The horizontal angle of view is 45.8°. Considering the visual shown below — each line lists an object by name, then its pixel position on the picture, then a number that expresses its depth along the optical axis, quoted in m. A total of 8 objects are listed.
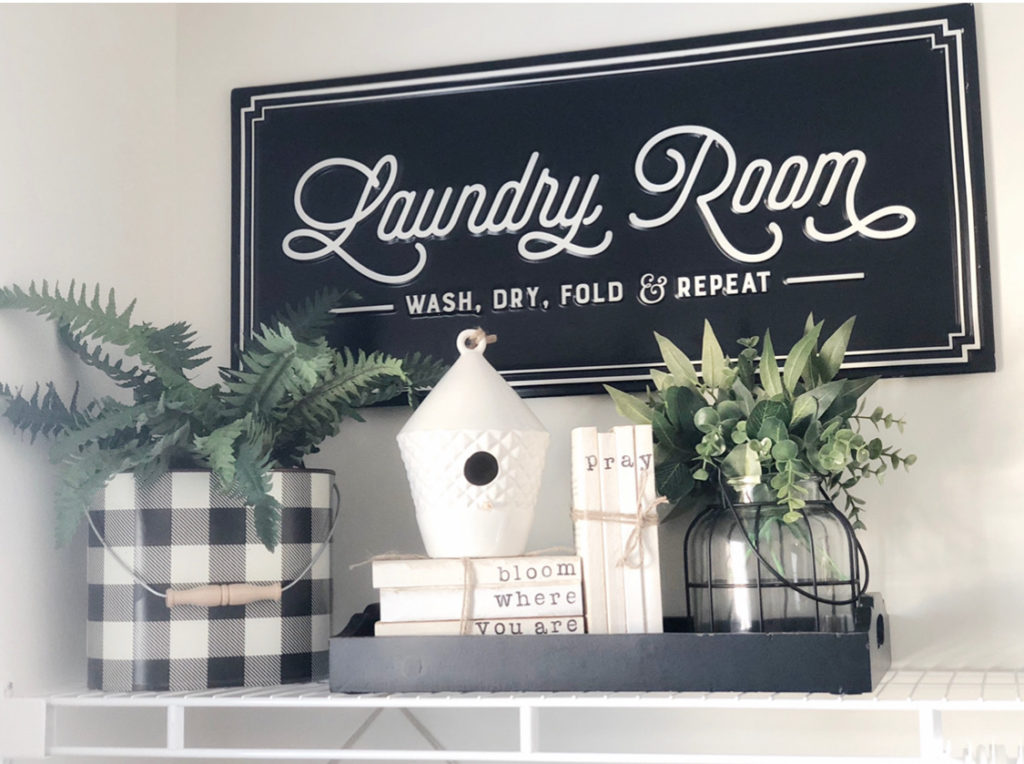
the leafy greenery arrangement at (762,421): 1.18
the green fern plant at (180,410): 1.25
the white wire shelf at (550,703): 1.07
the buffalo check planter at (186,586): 1.27
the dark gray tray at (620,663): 1.10
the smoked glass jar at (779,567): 1.18
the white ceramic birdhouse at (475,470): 1.24
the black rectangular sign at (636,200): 1.42
